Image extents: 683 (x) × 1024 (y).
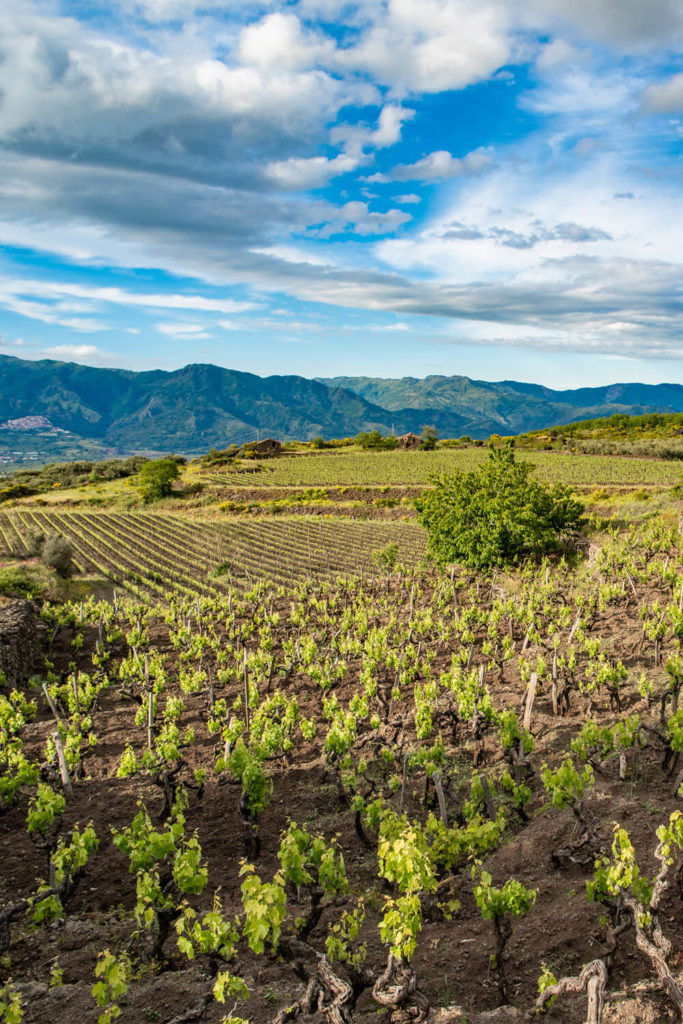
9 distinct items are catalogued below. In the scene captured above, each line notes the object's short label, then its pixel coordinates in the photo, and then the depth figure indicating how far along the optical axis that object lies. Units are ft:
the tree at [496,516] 94.63
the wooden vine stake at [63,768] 36.14
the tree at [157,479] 280.51
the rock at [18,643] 64.23
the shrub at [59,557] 146.00
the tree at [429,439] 412.57
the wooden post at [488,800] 29.09
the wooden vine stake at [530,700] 40.22
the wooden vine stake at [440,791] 29.03
